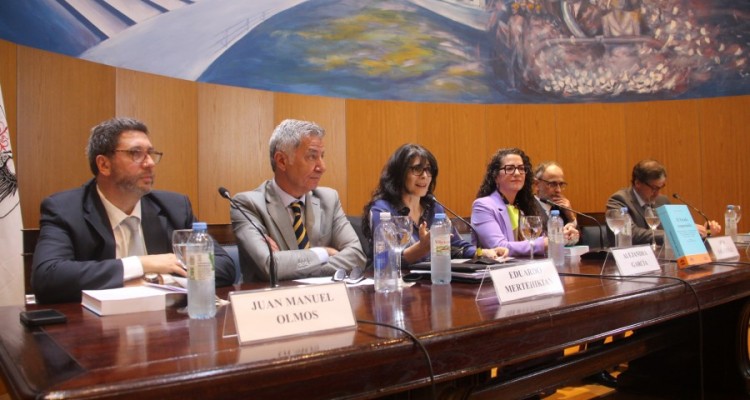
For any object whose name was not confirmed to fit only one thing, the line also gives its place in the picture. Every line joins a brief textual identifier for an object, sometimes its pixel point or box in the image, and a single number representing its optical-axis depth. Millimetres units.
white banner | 2650
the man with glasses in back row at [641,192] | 3957
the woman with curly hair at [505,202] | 2910
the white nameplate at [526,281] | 1209
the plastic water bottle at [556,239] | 2119
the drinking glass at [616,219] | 2444
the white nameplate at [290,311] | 868
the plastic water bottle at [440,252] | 1561
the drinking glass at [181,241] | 1315
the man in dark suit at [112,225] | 1539
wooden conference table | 696
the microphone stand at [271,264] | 1459
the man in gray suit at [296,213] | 2041
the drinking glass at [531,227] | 2178
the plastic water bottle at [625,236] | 2582
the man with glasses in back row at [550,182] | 4113
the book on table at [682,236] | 1929
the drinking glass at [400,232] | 1543
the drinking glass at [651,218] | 2807
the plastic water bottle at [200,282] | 1112
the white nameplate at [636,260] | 1683
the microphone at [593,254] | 2294
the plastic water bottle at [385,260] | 1499
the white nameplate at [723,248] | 2164
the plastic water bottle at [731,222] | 3084
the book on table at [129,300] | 1188
